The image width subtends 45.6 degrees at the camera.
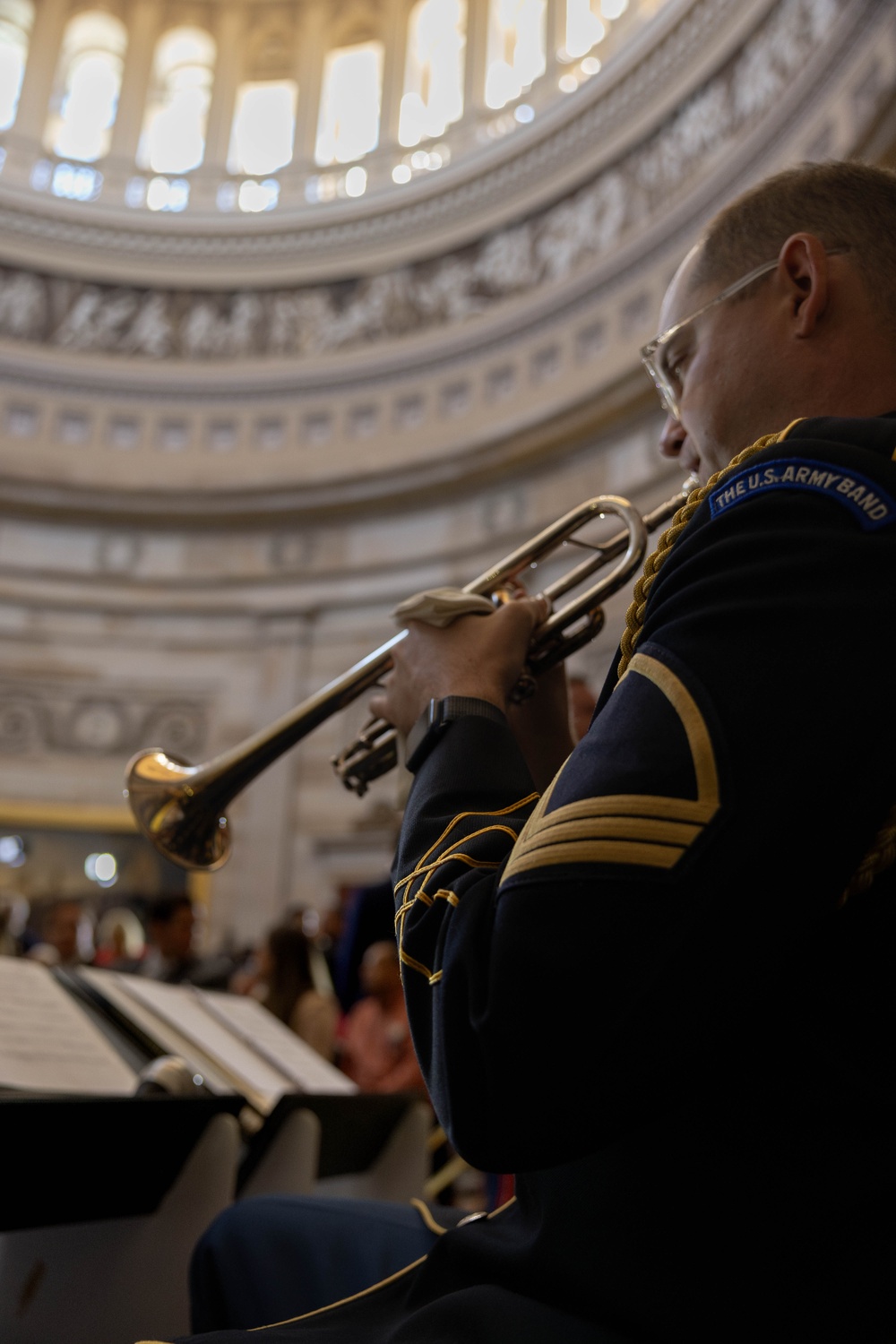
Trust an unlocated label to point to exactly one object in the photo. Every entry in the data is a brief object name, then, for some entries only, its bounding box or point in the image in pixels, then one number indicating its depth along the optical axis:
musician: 0.86
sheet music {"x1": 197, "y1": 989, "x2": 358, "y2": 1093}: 2.67
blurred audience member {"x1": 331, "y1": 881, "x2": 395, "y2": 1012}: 6.60
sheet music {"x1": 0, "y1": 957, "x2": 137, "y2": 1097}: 1.84
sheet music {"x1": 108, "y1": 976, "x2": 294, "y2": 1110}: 2.33
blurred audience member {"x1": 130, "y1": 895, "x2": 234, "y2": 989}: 5.55
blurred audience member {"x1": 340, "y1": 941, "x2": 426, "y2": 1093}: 4.96
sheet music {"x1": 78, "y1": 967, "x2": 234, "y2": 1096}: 2.22
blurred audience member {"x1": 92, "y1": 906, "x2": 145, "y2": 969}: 8.85
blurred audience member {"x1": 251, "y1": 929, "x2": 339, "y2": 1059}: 4.52
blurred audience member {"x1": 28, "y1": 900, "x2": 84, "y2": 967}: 6.72
